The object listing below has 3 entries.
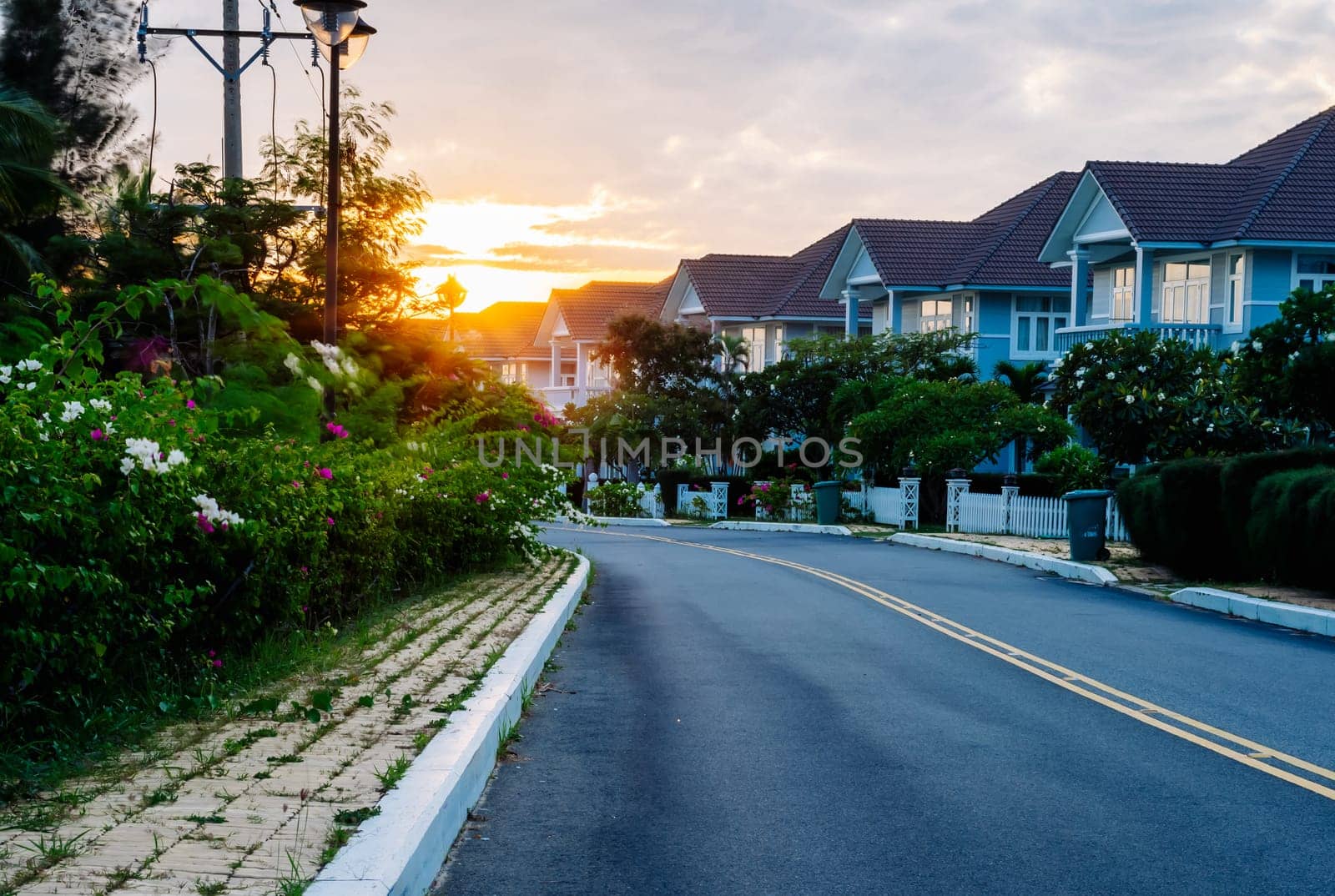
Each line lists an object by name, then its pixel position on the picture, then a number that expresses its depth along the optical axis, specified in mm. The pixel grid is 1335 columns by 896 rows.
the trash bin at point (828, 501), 39156
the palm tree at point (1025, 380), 42844
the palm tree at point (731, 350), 51938
